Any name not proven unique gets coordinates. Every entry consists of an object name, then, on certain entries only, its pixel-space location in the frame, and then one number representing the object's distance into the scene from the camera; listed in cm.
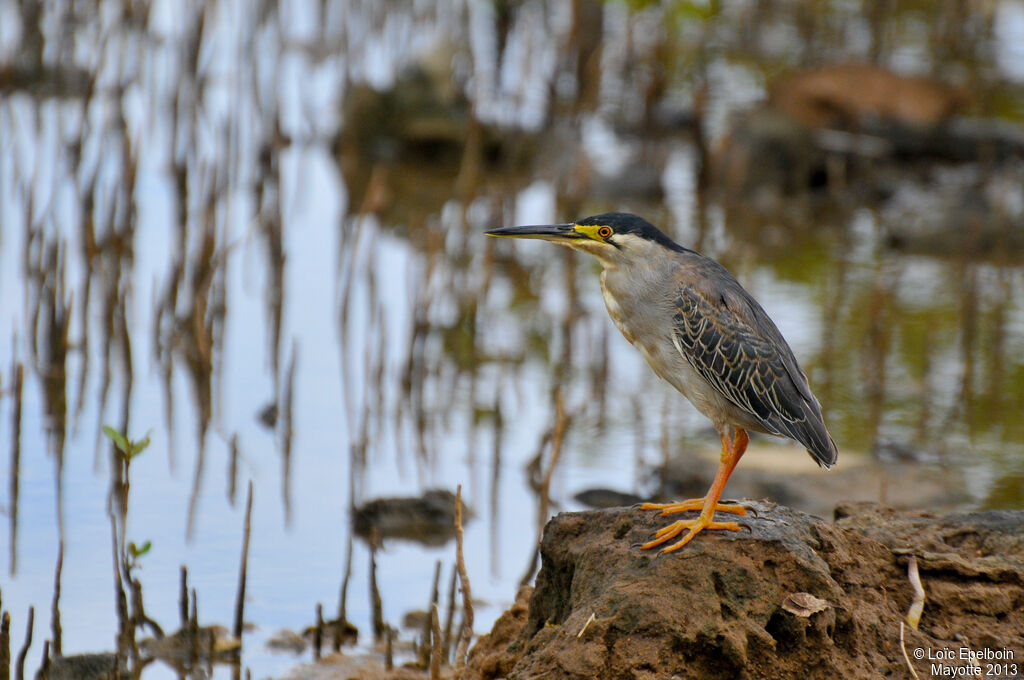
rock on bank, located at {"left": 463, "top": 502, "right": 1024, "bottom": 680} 799
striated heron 943
